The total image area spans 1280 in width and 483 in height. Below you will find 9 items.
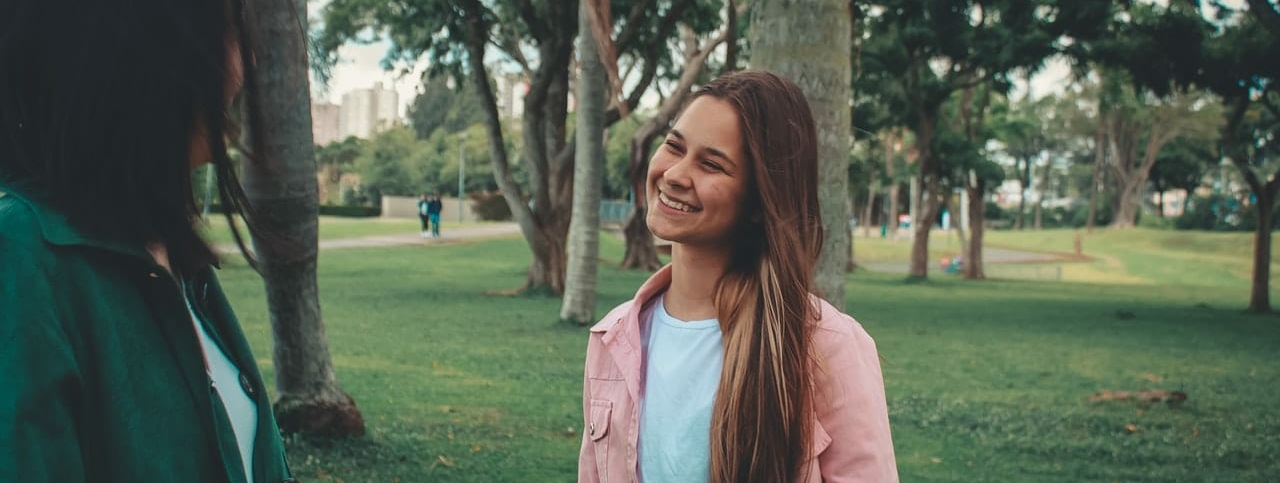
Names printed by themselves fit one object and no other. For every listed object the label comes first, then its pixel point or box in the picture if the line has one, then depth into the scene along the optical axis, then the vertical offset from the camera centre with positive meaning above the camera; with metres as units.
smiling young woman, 2.01 -0.31
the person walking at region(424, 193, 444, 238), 34.19 -0.97
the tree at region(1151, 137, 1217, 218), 51.31 +1.64
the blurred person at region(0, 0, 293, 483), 1.29 -0.09
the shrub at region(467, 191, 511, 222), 63.03 -1.46
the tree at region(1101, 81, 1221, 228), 43.56 +3.00
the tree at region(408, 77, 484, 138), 75.19 +5.09
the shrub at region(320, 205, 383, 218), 54.41 -1.64
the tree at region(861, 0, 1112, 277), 18.69 +2.89
